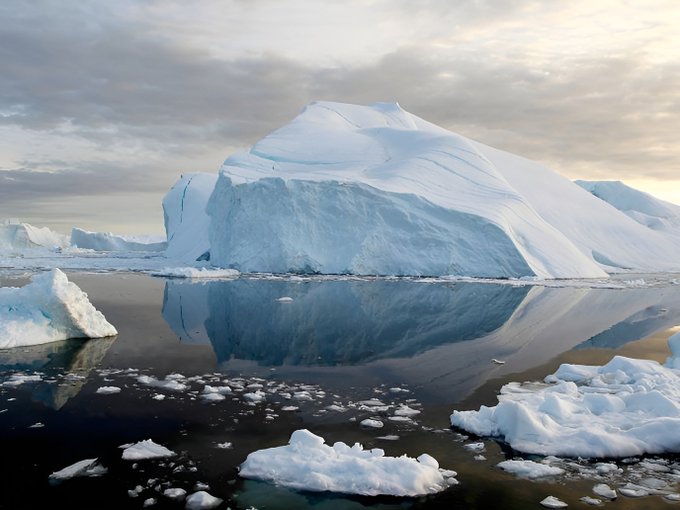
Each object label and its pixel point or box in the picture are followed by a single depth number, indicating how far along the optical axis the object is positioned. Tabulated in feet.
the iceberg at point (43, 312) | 28.58
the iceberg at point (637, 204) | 147.74
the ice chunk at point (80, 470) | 13.45
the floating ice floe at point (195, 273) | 73.72
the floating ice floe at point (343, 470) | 13.17
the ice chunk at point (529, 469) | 14.14
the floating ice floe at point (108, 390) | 20.47
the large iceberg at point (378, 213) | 78.43
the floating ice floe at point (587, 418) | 15.80
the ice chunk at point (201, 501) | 12.14
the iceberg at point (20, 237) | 172.96
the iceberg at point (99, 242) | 187.52
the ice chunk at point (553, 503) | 12.48
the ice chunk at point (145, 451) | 14.70
